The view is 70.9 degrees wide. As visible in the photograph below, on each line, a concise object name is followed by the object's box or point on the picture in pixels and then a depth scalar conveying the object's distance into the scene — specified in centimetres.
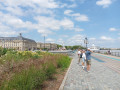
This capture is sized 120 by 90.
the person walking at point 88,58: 607
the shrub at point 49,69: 397
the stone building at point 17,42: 8109
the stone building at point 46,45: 11312
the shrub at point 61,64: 666
